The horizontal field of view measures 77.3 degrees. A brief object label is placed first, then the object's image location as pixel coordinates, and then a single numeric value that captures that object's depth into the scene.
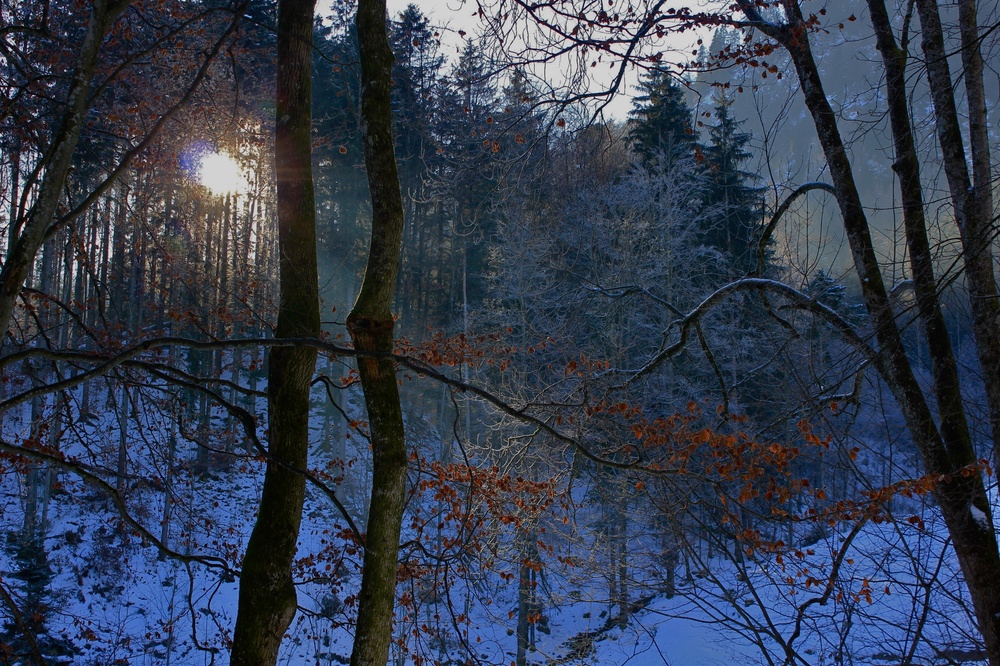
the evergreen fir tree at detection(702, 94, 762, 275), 13.84
